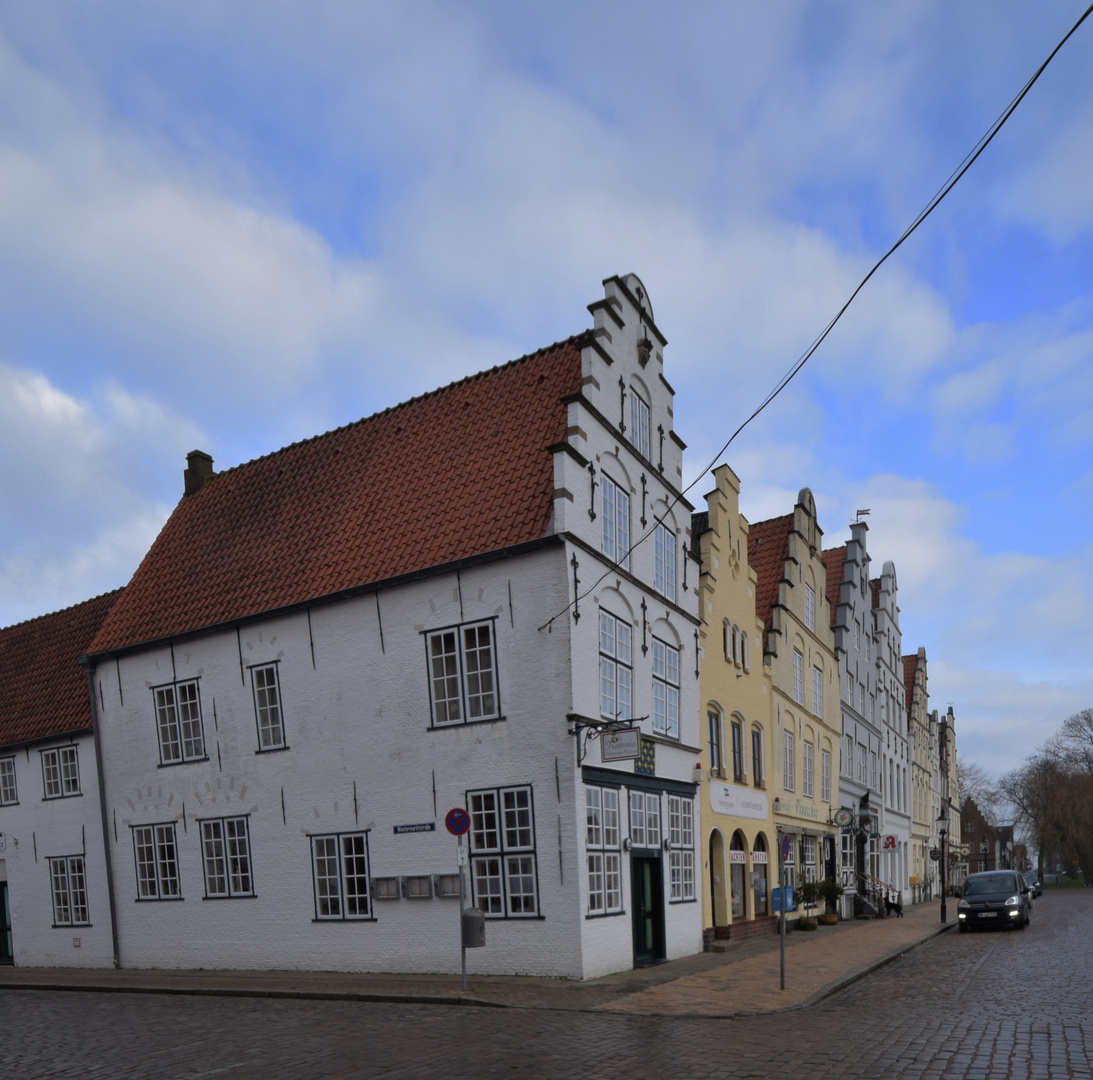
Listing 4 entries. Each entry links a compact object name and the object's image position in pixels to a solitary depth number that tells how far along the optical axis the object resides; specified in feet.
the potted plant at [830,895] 105.09
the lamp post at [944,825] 127.13
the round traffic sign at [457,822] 53.57
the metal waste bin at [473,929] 52.65
